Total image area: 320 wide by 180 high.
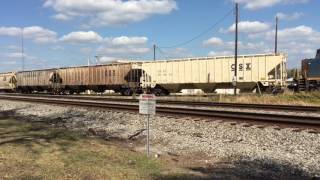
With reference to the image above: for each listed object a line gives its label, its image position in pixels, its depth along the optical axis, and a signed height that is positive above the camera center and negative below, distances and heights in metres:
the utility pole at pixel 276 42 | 37.23 +6.05
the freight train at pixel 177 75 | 23.74 +1.15
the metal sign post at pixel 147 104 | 6.32 -0.39
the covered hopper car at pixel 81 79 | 28.35 +0.97
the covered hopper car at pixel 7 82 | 42.57 +0.84
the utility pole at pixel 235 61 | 23.31 +2.23
